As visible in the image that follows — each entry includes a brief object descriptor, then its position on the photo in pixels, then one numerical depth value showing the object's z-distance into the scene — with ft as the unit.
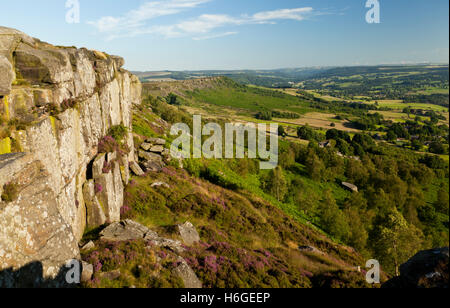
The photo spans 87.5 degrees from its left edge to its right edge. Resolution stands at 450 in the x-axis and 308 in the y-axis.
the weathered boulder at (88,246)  42.83
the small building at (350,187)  238.64
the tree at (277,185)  169.78
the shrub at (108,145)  64.68
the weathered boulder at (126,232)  49.42
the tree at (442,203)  233.19
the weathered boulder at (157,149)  106.65
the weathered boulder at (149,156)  99.42
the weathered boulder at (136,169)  87.25
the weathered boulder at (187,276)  39.90
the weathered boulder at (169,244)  50.02
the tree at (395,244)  109.40
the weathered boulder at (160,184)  84.49
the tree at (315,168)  248.73
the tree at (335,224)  131.85
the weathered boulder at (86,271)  33.24
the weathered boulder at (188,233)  59.52
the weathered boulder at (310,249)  77.61
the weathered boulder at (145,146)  105.86
